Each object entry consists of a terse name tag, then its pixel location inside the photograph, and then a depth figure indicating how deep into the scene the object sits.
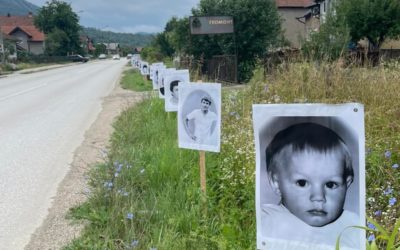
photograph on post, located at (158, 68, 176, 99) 9.05
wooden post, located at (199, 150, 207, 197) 3.46
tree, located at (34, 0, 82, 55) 85.94
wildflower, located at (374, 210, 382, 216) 2.88
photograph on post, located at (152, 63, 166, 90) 11.33
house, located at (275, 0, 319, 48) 48.72
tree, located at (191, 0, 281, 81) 20.81
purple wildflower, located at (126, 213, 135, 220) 3.19
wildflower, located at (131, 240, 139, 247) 2.96
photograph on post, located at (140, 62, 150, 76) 21.08
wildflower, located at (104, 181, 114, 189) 3.97
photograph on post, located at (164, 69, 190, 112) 7.11
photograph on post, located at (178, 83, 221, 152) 3.60
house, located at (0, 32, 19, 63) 44.99
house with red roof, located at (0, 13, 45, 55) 84.56
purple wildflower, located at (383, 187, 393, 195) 3.01
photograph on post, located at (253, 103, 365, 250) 1.81
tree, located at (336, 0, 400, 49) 23.98
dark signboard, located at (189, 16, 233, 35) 18.95
